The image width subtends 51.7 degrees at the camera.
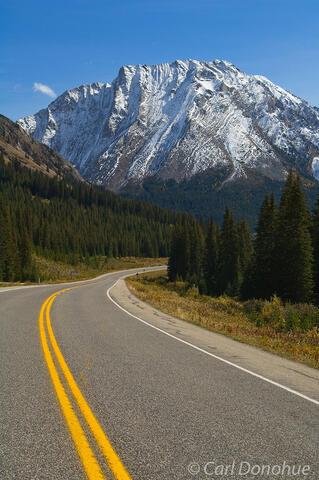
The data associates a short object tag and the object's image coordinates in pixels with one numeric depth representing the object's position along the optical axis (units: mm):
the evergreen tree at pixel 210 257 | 59906
